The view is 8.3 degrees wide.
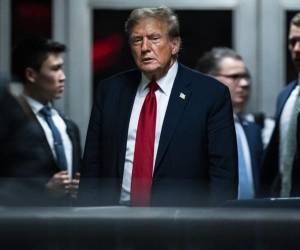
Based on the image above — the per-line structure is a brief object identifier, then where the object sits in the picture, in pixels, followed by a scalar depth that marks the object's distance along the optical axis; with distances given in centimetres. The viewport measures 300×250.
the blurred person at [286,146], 1313
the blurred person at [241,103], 1421
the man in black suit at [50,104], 1279
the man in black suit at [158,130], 1060
